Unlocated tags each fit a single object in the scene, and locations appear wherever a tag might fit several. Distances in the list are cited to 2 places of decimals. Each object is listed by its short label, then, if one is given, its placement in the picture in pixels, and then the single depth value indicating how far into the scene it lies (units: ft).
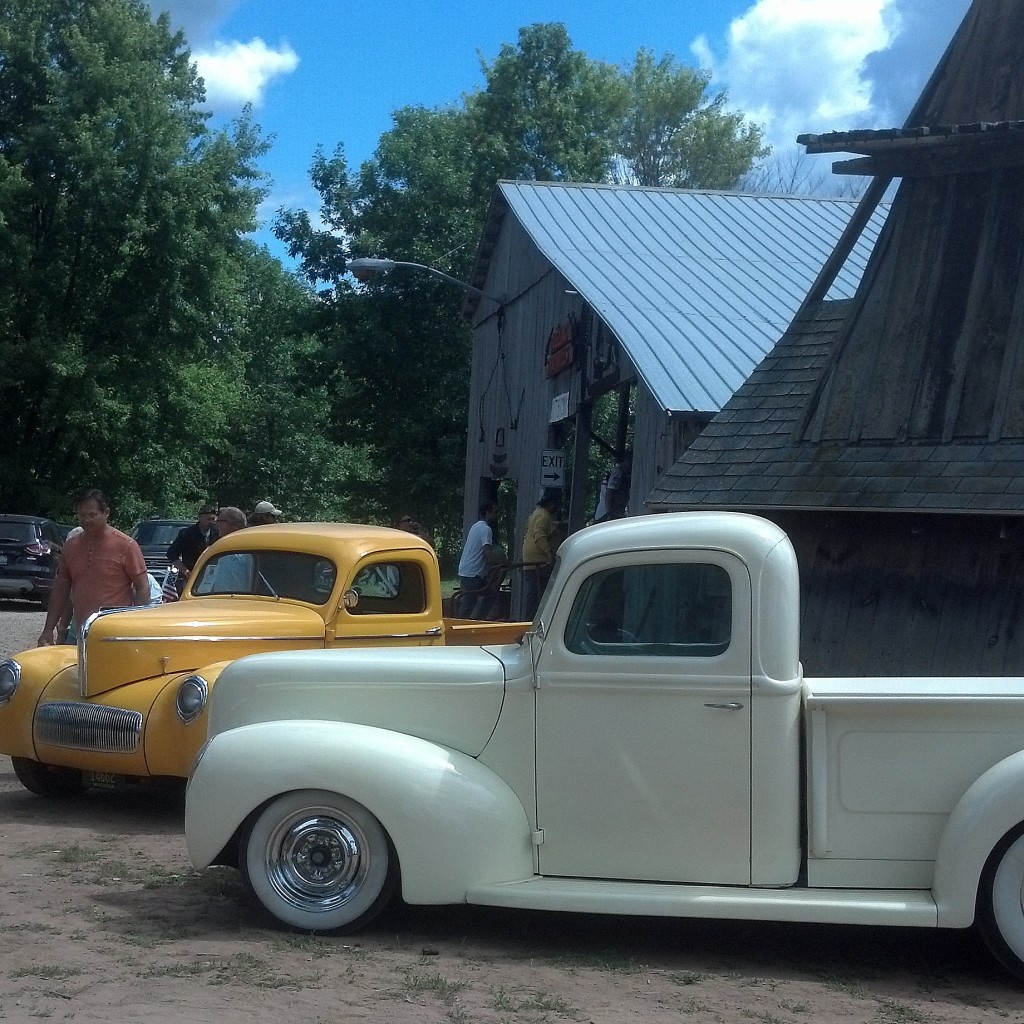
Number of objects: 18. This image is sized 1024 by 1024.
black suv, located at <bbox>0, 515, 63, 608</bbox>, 78.38
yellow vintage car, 25.53
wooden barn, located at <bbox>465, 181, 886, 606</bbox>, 47.47
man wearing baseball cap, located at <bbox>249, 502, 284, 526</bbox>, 39.99
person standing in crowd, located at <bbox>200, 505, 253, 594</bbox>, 29.91
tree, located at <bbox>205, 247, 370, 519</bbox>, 186.39
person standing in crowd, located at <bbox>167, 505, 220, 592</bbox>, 43.96
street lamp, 70.38
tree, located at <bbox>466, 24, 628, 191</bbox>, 134.82
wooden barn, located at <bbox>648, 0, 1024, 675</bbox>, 31.60
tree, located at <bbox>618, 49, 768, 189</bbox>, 164.25
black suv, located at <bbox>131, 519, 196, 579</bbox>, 81.00
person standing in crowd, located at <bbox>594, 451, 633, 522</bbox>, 54.80
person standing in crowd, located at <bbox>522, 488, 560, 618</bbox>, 53.52
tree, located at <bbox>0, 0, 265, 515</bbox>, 108.17
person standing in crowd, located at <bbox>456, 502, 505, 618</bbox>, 54.60
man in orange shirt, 31.32
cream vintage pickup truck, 16.69
